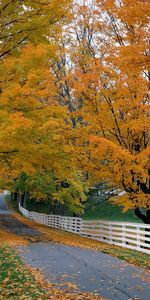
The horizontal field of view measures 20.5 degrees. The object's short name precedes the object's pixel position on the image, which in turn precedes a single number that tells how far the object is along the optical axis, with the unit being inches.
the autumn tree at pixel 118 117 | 667.4
